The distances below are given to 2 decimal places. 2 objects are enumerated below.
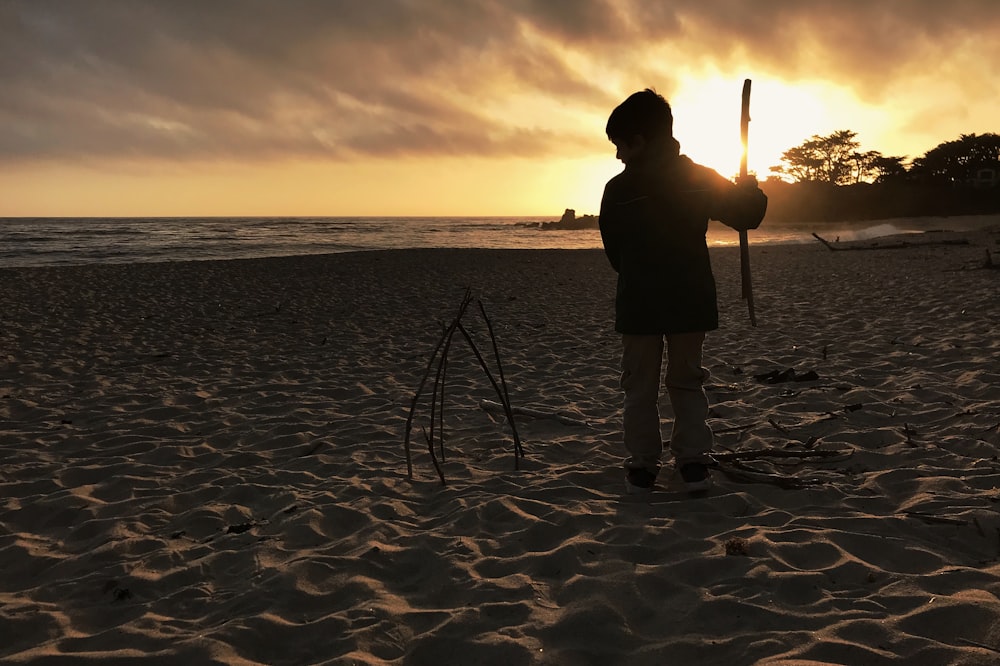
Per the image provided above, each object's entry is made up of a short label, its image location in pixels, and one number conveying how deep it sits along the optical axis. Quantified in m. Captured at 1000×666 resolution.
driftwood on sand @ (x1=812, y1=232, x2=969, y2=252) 22.22
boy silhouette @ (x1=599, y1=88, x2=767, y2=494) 3.38
